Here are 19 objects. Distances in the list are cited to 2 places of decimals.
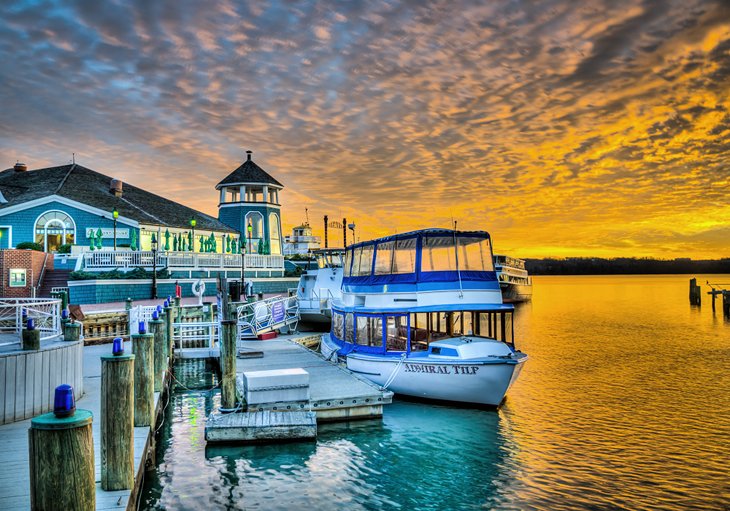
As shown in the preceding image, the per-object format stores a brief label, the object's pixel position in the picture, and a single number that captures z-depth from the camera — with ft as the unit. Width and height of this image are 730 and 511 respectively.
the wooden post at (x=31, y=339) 35.96
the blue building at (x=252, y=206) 175.32
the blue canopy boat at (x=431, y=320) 58.13
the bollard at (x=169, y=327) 72.69
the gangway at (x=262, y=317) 98.78
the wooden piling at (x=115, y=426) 26.04
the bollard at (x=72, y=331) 42.38
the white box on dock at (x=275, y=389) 51.37
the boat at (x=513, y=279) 298.56
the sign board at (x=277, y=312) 104.87
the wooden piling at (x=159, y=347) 55.01
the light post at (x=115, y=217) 120.14
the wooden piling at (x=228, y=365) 51.55
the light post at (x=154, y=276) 115.85
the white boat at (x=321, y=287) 116.88
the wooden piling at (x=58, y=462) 17.54
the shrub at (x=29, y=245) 113.39
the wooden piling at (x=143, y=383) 37.45
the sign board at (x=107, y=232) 124.88
